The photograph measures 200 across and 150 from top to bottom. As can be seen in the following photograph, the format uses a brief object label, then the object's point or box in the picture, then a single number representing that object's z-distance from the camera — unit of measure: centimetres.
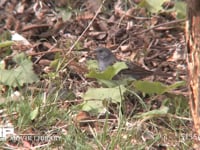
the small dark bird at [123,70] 1076
